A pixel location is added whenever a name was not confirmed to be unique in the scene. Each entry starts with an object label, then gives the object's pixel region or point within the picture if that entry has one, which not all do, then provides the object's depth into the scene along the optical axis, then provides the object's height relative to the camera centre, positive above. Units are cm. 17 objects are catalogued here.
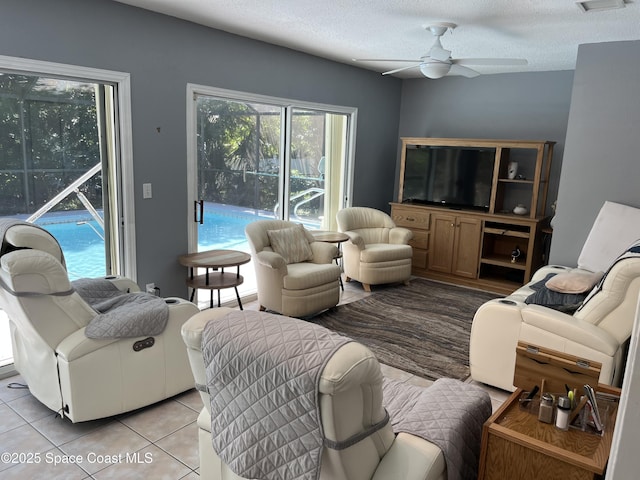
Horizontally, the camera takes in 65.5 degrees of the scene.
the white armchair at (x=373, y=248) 550 -97
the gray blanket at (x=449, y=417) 177 -97
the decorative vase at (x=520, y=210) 574 -50
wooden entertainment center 558 -71
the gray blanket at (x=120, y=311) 270 -93
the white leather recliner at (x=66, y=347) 250 -108
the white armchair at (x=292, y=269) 438 -101
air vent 318 +106
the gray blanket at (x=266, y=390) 147 -73
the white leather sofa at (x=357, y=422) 142 -79
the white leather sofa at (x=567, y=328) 281 -97
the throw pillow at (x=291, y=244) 468 -82
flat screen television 588 -15
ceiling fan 387 +80
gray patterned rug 380 -147
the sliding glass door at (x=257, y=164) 459 -8
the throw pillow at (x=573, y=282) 352 -81
